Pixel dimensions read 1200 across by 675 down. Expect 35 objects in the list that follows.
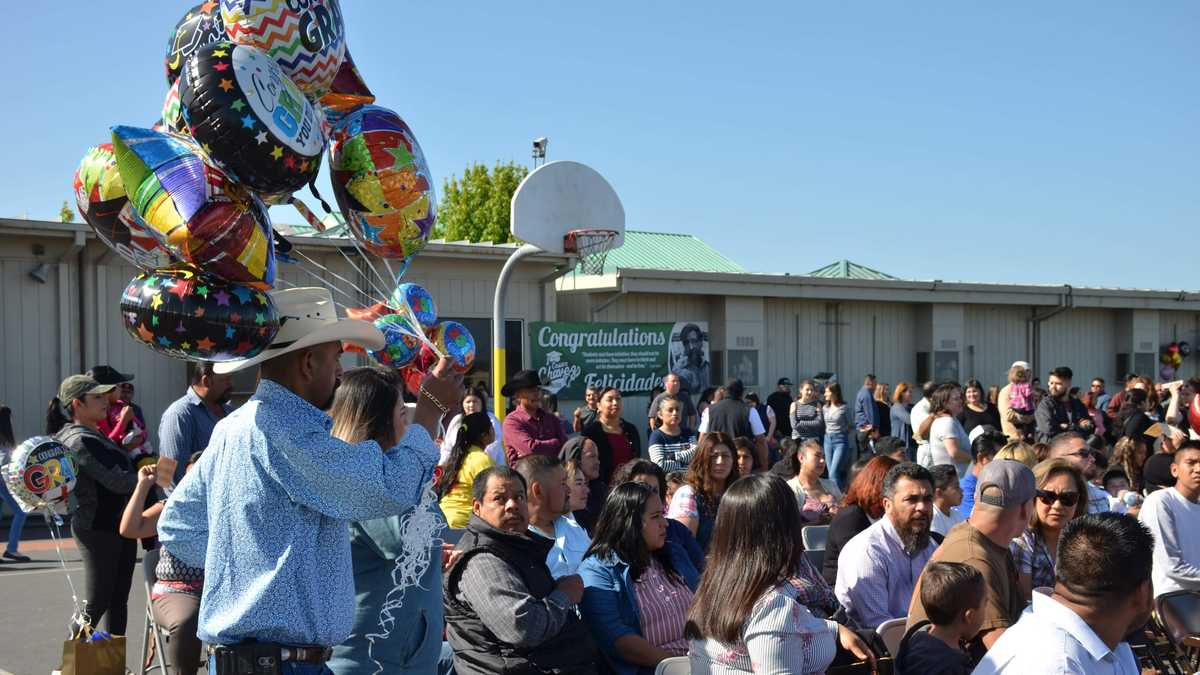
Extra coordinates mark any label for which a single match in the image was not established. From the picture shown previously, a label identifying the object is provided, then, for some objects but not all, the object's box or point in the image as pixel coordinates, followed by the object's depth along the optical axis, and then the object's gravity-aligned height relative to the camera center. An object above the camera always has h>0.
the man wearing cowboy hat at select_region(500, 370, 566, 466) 9.05 -0.73
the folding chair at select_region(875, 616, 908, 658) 4.62 -1.29
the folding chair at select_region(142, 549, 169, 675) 5.13 -1.45
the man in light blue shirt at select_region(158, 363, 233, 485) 5.85 -0.44
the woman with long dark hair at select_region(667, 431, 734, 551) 6.93 -0.90
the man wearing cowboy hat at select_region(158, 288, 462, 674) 2.85 -0.46
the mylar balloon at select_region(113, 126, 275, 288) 3.28 +0.42
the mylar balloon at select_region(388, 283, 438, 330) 5.75 +0.21
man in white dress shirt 2.64 -0.70
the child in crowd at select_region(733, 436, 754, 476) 7.96 -0.88
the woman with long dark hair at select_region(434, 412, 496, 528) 6.50 -0.84
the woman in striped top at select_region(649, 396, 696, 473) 9.51 -0.94
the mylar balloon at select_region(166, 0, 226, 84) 4.03 +1.17
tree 40.97 +5.36
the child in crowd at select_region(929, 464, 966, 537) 6.53 -1.00
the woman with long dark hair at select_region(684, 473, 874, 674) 3.56 -0.89
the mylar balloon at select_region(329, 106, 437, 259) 4.77 +0.74
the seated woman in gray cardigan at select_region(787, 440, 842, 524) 7.89 -1.14
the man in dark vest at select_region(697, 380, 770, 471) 11.08 -0.86
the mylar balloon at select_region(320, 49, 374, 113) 4.87 +1.15
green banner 15.71 -0.24
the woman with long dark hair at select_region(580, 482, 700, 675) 4.63 -1.11
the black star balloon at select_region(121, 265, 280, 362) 3.01 +0.07
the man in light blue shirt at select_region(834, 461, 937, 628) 5.01 -1.05
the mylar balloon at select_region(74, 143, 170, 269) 3.63 +0.47
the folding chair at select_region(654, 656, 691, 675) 4.16 -1.28
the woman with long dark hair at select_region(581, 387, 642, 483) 9.59 -0.88
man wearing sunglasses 6.88 -0.79
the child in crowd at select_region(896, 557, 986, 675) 3.71 -0.99
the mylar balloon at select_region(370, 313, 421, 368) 5.16 -0.01
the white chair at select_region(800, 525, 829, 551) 7.09 -1.33
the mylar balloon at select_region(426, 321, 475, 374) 5.64 -0.01
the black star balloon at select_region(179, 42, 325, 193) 3.38 +0.72
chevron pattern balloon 4.03 +1.20
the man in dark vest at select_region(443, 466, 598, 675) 4.14 -1.03
